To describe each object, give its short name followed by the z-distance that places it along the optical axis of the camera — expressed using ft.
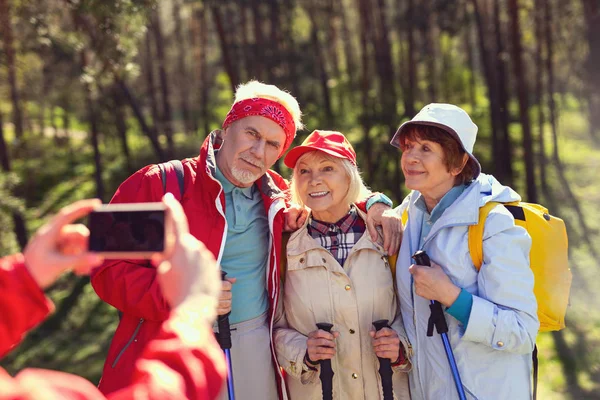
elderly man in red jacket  10.05
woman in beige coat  10.53
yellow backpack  9.61
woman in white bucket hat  9.20
